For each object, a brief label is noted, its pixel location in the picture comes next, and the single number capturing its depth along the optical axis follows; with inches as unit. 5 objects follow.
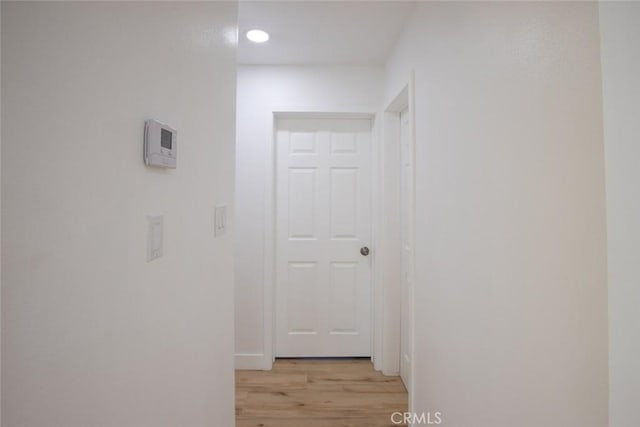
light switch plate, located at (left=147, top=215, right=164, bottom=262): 28.0
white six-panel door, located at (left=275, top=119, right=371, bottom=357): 102.8
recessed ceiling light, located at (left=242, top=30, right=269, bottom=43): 79.8
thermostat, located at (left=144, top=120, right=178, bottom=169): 26.8
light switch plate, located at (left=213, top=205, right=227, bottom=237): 45.8
